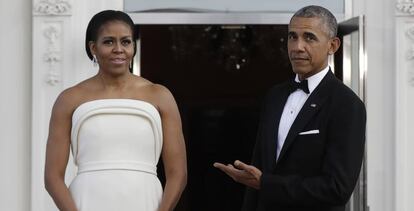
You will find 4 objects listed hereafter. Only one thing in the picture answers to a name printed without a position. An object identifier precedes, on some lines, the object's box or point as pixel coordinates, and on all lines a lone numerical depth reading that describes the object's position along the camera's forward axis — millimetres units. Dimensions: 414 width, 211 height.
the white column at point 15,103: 13961
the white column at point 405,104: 13539
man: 7594
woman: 8195
